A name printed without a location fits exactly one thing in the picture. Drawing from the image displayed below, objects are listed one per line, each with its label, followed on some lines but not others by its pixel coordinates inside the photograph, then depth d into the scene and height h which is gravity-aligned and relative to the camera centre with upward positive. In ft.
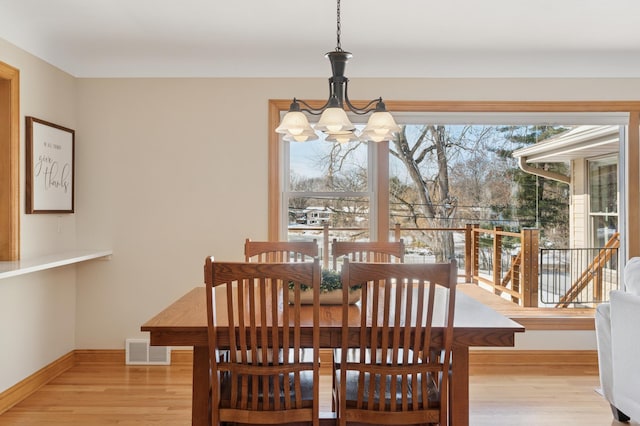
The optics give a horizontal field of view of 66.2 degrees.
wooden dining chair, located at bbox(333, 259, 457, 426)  5.66 -1.61
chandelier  7.04 +1.41
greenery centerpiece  7.56 -1.21
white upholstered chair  8.04 -2.30
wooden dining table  6.16 -1.58
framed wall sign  10.54 +1.10
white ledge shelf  8.96 -0.96
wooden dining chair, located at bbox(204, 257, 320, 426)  5.70 -1.61
